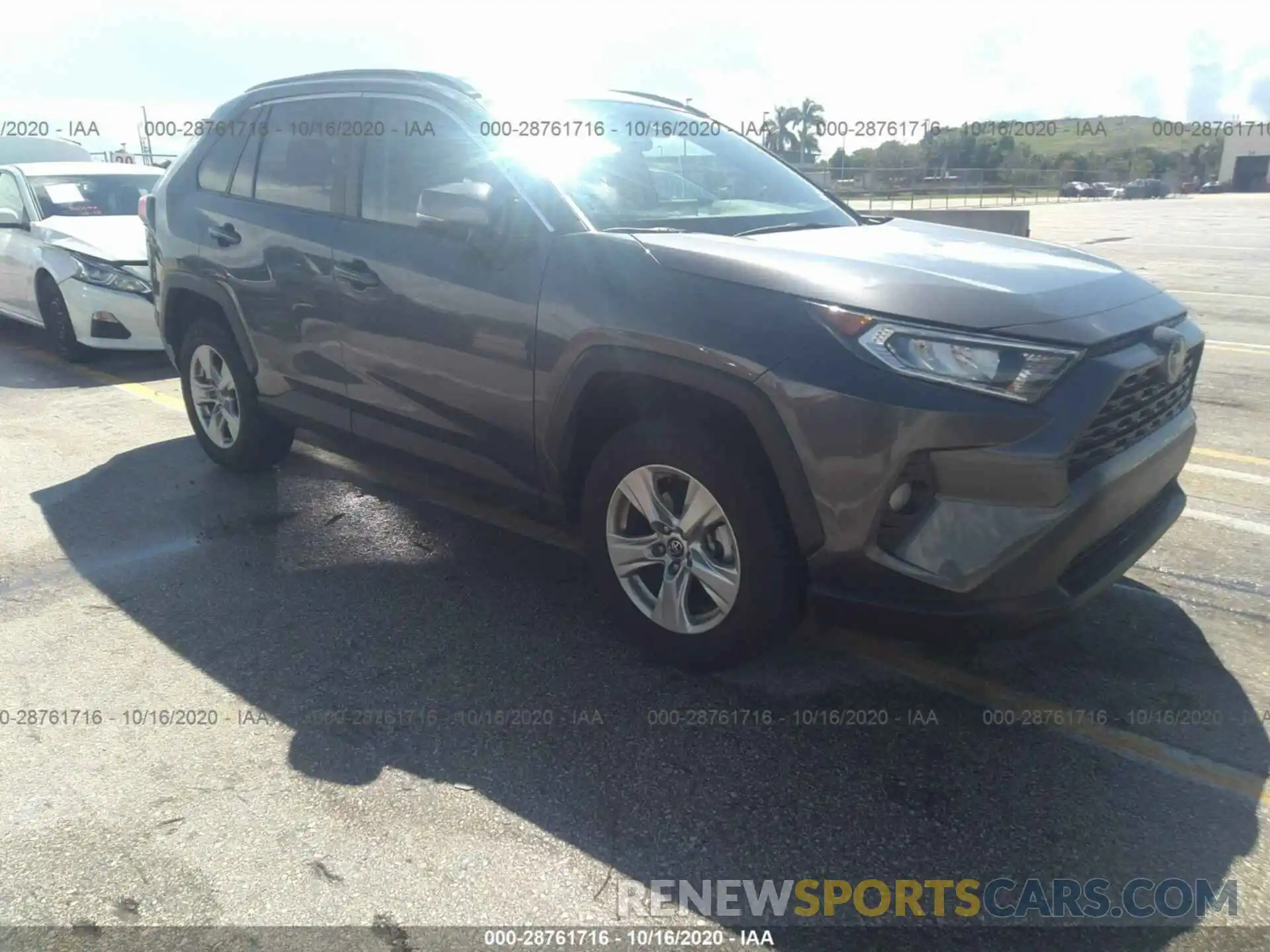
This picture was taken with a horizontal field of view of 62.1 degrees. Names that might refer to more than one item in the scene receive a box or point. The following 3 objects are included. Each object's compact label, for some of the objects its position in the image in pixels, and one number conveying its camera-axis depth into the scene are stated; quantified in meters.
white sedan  8.28
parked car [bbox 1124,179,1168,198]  59.25
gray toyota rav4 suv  2.79
